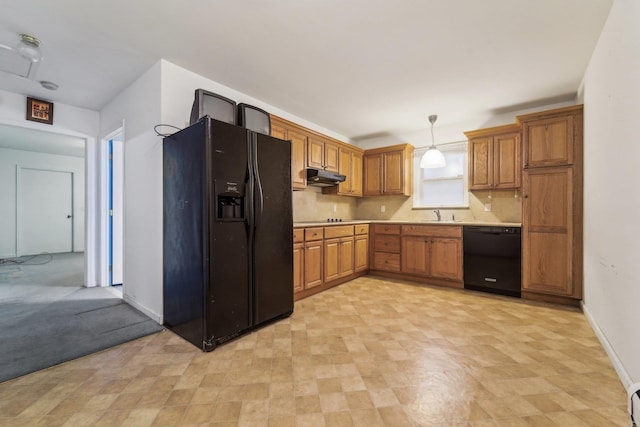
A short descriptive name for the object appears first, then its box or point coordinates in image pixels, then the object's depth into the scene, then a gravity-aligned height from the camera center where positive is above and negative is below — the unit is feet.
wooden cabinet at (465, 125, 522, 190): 11.97 +2.57
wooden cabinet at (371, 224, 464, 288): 12.50 -2.01
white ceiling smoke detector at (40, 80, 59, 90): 9.75 +4.77
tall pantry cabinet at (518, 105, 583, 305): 9.87 +0.30
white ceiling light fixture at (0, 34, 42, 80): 7.47 +4.67
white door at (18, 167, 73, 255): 20.39 +0.12
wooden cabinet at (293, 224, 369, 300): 10.81 -2.03
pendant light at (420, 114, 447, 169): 12.50 +2.53
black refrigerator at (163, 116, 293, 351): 6.82 -0.53
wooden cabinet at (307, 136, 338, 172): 12.90 +3.00
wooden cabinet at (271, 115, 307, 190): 11.34 +3.15
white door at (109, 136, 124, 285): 12.55 +0.32
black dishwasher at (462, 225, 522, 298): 11.10 -2.01
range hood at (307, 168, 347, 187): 12.46 +1.73
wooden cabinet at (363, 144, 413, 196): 15.28 +2.52
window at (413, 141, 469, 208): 14.44 +1.78
